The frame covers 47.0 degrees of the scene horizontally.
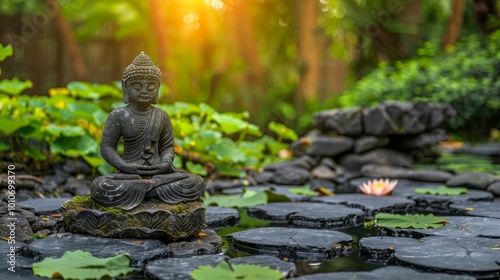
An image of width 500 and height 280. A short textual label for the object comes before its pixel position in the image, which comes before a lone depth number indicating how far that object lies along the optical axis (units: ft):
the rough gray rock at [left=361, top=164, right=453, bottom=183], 18.75
